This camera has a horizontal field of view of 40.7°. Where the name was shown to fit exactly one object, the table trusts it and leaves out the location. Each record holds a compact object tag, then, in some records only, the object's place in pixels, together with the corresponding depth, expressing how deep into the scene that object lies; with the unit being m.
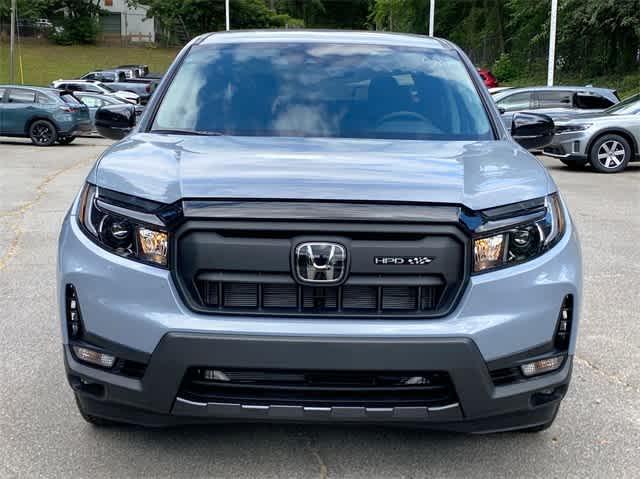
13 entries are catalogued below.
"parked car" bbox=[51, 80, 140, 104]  31.86
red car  35.59
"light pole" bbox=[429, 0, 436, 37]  42.88
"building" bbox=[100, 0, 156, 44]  78.38
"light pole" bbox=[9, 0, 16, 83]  38.58
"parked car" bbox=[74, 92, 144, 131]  26.10
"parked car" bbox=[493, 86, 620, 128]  18.81
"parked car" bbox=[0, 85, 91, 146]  22.28
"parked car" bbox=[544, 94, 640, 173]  14.92
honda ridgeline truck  2.95
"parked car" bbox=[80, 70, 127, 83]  41.81
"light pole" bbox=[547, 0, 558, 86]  28.25
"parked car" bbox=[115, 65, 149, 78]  47.62
